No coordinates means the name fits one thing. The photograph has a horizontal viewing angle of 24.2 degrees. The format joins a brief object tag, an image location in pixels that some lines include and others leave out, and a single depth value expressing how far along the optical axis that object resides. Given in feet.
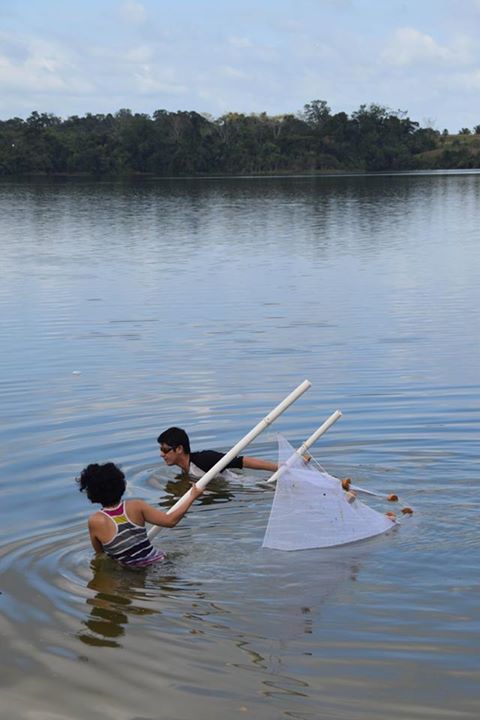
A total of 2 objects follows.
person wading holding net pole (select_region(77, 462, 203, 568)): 26.73
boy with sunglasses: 32.83
